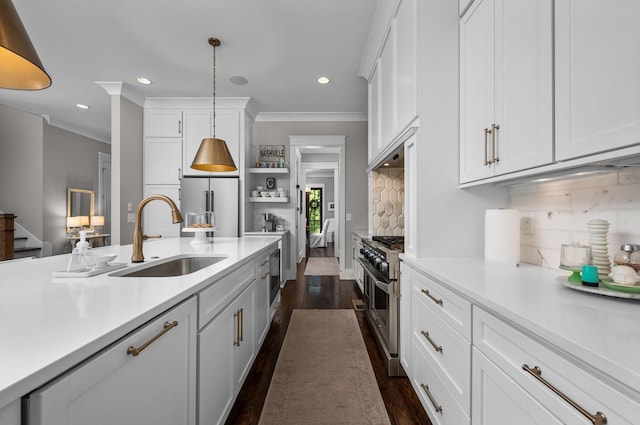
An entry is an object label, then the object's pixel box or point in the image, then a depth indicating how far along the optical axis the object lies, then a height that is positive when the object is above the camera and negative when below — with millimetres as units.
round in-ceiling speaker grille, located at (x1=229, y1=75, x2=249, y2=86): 3715 +1710
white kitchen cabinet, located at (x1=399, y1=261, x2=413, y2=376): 1853 -669
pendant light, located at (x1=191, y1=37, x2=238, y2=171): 2504 +504
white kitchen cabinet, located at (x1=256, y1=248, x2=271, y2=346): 2217 -667
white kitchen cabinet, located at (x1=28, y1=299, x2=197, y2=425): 571 -423
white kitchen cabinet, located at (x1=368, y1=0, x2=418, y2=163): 1917 +1050
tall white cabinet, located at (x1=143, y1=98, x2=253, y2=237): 4465 +1129
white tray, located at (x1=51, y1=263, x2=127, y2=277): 1191 -250
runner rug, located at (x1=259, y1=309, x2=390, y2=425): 1647 -1121
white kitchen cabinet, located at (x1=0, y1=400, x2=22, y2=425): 477 -333
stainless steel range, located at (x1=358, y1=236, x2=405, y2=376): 2047 -611
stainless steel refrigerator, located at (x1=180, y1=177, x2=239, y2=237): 4355 +211
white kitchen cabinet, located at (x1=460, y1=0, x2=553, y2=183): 1180 +604
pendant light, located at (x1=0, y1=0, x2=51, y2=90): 817 +488
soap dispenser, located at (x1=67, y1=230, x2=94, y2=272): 1234 -198
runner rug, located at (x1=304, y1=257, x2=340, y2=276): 5500 -1104
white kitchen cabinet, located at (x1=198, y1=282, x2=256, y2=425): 1218 -716
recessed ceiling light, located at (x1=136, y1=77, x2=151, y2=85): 3786 +1719
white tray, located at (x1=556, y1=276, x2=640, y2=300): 894 -241
